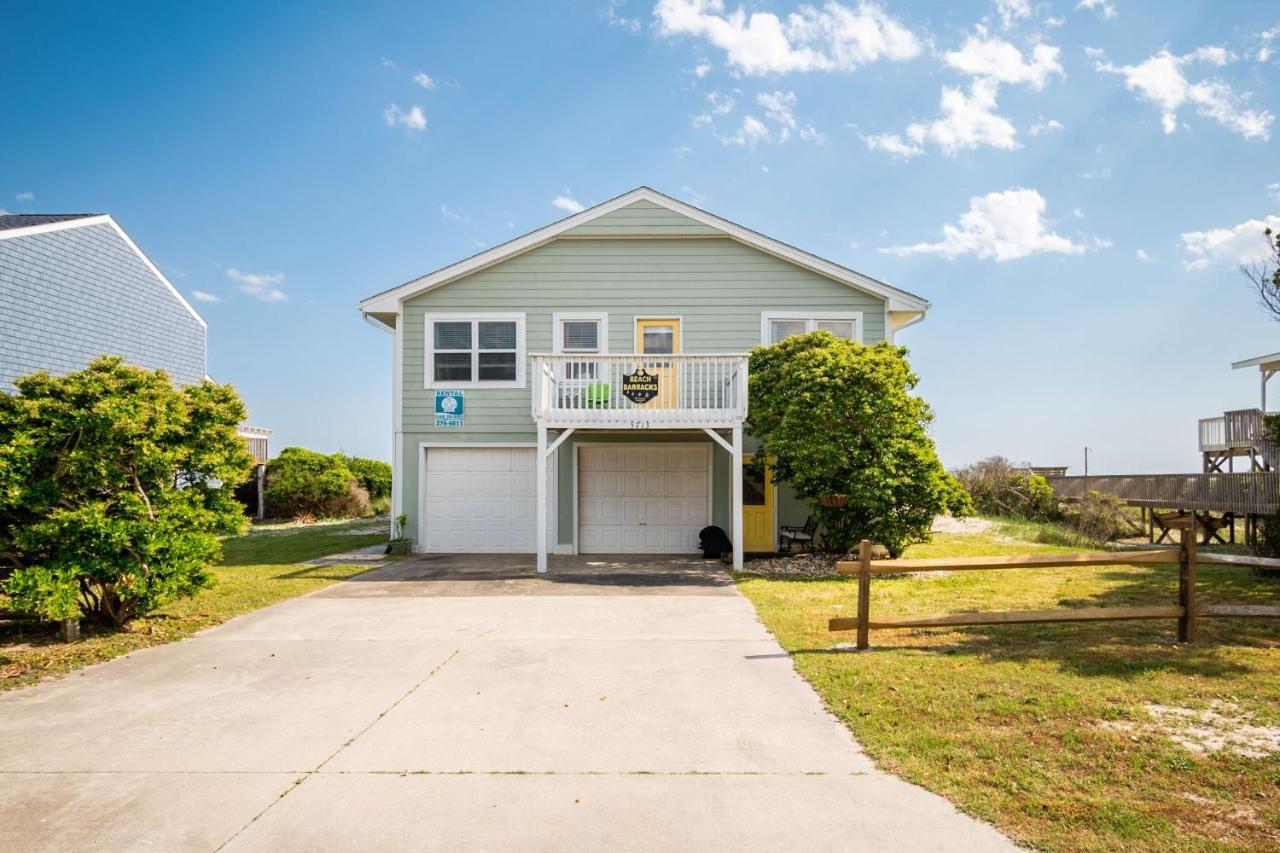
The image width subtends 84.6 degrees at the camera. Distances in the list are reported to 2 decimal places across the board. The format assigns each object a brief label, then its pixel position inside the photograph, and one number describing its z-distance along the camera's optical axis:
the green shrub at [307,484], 22.28
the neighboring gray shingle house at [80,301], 16.62
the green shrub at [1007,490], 20.83
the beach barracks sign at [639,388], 13.12
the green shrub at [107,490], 7.15
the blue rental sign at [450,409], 14.82
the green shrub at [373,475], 24.84
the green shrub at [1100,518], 17.89
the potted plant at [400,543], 14.16
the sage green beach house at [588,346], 14.79
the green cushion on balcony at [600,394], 13.12
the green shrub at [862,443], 11.82
